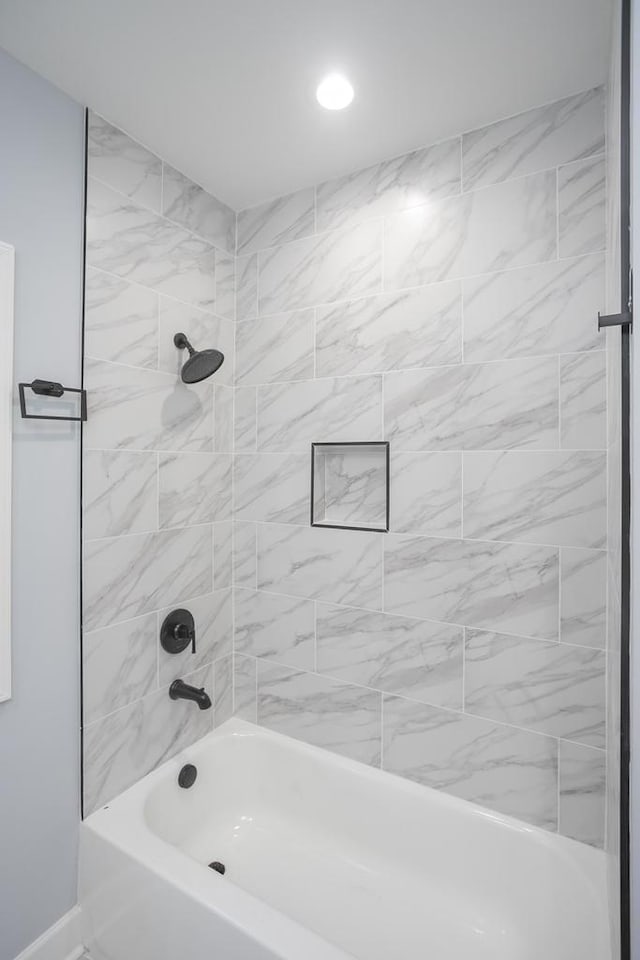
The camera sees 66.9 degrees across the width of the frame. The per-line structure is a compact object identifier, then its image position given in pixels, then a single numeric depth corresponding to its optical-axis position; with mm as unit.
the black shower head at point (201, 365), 1699
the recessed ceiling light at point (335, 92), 1420
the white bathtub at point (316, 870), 1264
